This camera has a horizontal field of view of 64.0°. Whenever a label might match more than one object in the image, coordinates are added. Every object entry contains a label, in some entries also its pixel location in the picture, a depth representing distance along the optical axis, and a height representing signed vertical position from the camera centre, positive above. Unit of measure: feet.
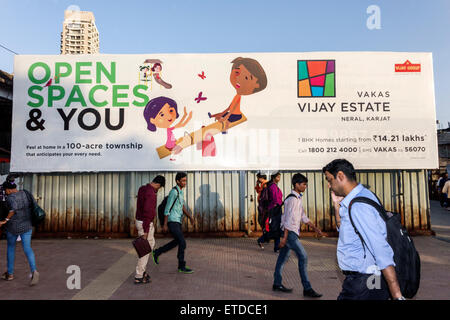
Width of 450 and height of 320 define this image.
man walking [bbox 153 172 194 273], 22.44 -2.25
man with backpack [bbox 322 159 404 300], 8.29 -1.71
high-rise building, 556.92 +230.85
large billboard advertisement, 34.32 +6.53
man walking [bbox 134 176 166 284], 20.56 -2.06
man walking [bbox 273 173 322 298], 18.15 -2.68
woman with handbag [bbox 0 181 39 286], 20.51 -2.35
